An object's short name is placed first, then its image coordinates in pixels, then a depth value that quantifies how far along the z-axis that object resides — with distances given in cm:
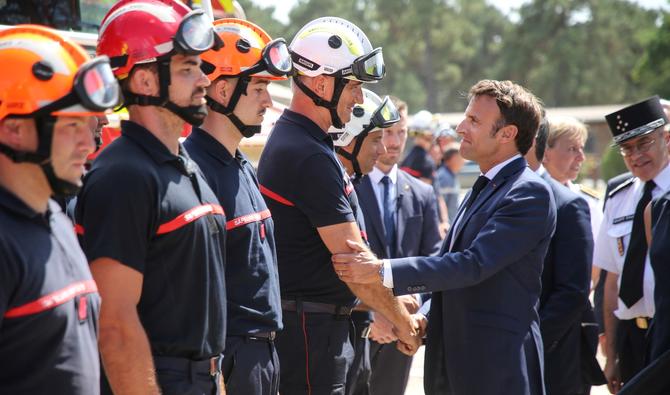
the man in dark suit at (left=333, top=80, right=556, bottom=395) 471
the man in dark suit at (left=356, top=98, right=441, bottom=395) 690
